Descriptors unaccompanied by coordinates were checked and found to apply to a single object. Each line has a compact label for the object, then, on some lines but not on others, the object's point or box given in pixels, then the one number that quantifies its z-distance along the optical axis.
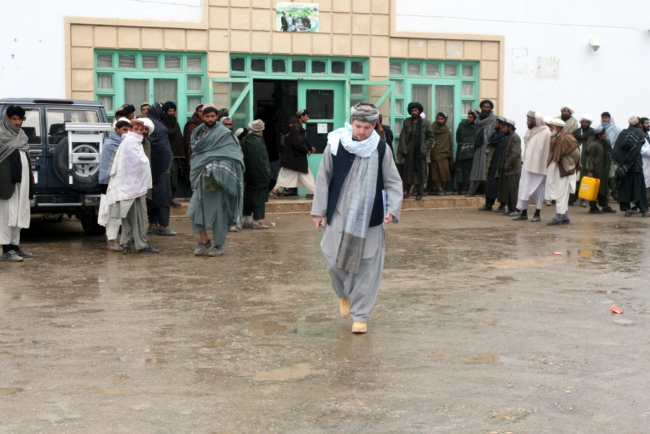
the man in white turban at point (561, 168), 12.84
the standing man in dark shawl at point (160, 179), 11.17
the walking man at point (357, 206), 6.07
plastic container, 14.14
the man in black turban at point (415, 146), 15.52
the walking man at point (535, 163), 13.27
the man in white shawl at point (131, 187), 9.66
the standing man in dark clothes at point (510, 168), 14.05
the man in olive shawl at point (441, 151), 16.06
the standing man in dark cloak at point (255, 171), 11.98
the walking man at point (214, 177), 9.40
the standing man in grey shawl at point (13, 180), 8.91
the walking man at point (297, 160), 14.52
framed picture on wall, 15.17
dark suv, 10.37
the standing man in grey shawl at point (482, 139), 15.64
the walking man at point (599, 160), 14.85
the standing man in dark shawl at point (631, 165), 14.22
